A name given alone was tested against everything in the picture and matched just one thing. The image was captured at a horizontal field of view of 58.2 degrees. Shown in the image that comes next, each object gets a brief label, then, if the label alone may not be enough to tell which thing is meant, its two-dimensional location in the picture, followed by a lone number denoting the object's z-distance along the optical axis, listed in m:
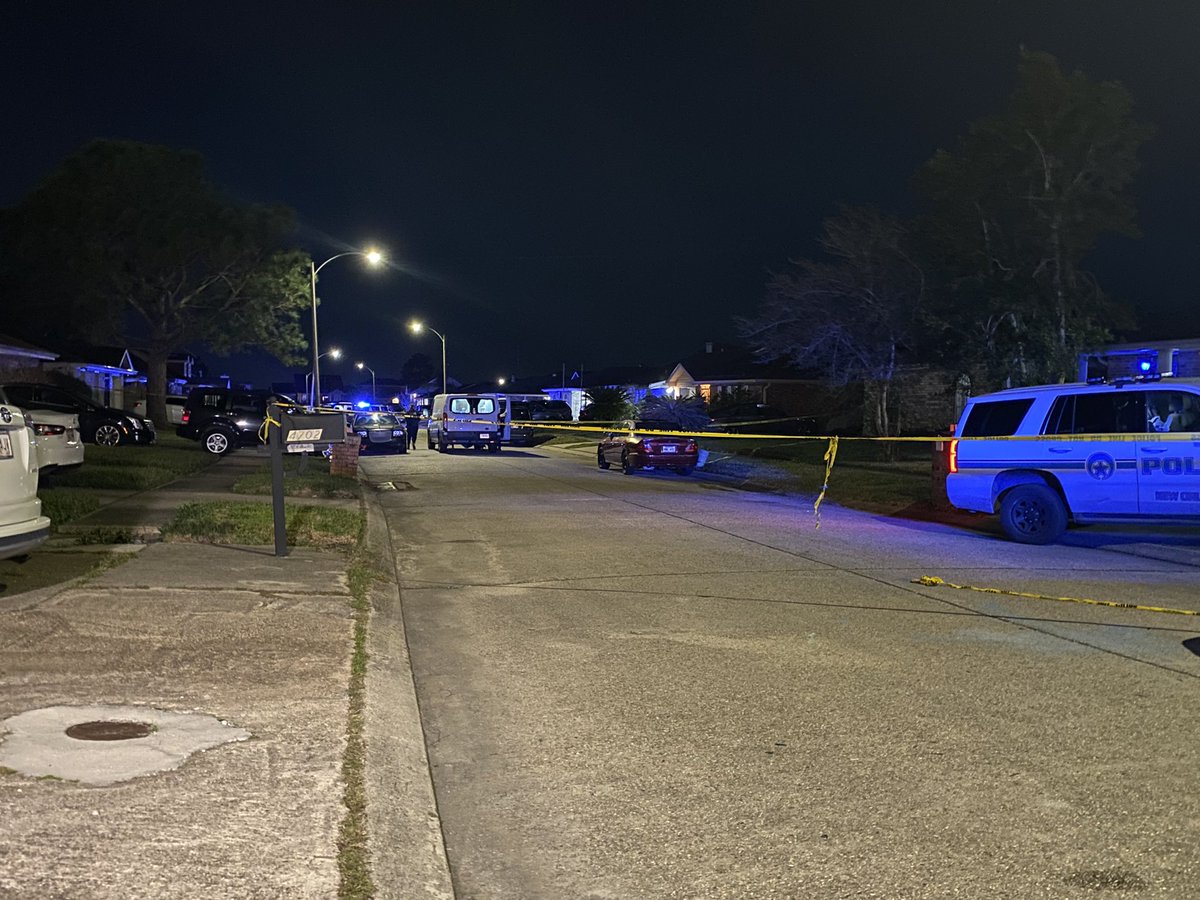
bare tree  31.56
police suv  12.12
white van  37.06
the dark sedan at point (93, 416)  24.34
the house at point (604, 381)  76.56
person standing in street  43.38
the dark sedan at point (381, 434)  36.12
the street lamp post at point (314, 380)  32.91
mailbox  11.40
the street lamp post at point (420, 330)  54.86
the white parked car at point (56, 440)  15.73
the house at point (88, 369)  33.06
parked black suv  30.25
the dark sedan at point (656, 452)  27.00
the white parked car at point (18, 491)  7.30
